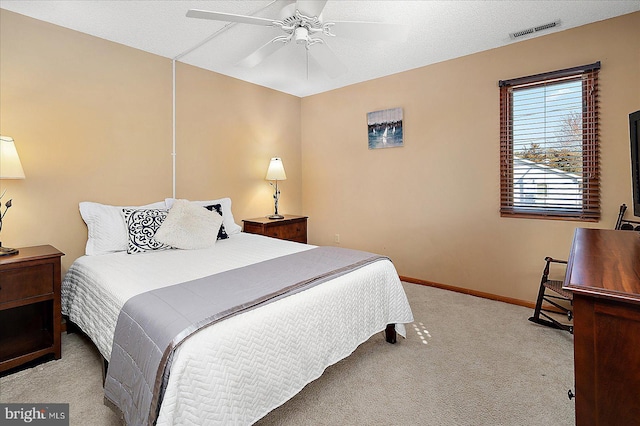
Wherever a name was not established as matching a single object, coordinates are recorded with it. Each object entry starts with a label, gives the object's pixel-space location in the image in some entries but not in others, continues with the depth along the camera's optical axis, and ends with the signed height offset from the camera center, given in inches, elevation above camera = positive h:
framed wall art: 155.0 +40.9
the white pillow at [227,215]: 134.5 -1.6
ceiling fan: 72.7 +45.6
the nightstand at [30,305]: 81.3 -26.6
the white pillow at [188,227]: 107.9 -5.6
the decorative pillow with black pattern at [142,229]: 103.6 -5.7
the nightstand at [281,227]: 151.2 -7.9
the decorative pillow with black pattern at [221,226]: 125.4 -5.8
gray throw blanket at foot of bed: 49.1 -18.1
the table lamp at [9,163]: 84.0 +13.0
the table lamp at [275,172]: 164.1 +20.1
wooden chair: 99.9 -32.5
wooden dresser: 33.7 -15.1
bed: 48.6 -23.1
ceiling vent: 106.9 +61.9
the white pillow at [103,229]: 102.7 -5.6
